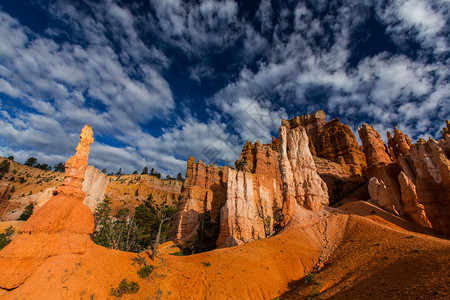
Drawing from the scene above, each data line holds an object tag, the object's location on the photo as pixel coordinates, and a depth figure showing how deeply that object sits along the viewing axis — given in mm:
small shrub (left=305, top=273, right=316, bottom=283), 16378
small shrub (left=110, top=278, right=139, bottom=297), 12662
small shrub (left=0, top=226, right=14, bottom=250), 31570
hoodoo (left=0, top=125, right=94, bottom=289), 10680
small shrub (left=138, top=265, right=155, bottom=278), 14678
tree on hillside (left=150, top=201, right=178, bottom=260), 16703
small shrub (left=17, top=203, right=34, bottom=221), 51397
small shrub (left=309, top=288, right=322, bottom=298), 13344
